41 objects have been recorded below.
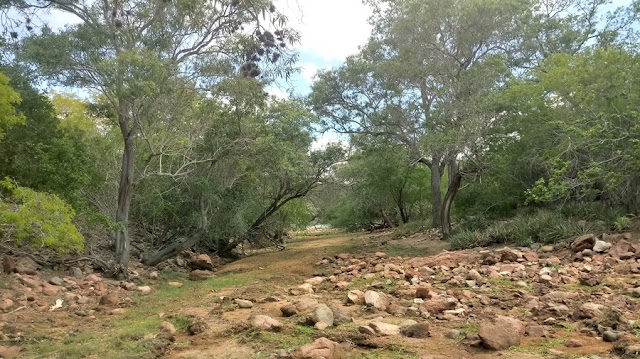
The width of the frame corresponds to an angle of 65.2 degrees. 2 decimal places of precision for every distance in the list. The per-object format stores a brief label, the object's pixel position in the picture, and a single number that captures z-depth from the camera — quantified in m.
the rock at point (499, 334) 4.42
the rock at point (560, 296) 6.21
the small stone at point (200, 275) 12.54
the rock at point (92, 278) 9.92
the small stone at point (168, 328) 5.50
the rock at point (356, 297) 6.73
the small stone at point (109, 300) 7.87
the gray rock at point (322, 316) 5.41
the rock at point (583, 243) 9.88
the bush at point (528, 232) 11.74
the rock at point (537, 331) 4.82
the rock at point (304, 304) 6.23
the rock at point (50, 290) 8.45
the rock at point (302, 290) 8.26
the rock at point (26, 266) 9.51
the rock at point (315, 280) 9.59
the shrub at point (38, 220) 8.05
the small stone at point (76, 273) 10.51
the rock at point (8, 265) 9.31
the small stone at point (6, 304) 7.05
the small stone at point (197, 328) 5.54
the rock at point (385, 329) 4.96
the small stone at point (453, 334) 4.89
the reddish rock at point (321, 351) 4.07
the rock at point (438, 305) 5.98
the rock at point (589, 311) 5.30
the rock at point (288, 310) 6.09
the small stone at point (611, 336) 4.51
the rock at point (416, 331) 4.94
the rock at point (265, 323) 5.27
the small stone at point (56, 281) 9.33
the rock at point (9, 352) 4.99
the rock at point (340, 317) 5.50
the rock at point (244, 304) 6.98
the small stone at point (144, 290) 9.72
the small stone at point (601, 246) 9.45
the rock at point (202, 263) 14.54
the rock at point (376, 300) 6.31
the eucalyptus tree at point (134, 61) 9.64
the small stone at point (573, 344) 4.40
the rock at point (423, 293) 6.85
